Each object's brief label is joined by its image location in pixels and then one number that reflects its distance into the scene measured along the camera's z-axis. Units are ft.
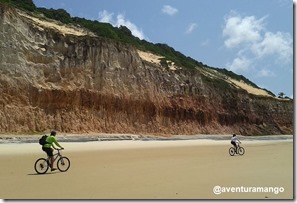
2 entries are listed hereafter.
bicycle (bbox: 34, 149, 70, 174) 24.62
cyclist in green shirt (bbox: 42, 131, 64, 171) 25.49
